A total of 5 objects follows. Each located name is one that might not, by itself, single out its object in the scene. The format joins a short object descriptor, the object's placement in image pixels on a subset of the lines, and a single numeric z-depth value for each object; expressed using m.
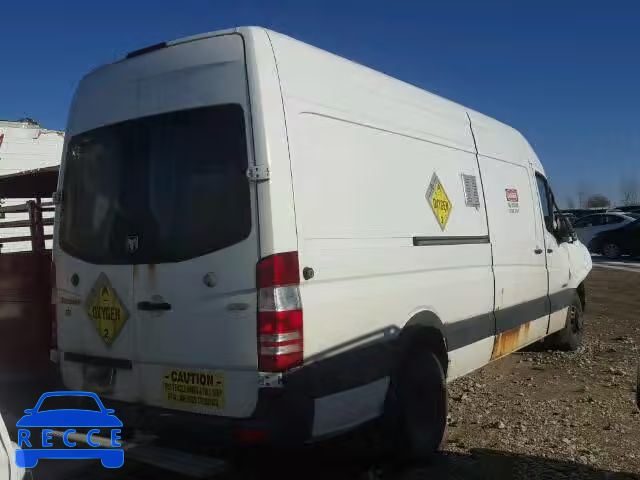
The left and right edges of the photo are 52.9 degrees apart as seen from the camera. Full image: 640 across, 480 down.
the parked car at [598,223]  23.10
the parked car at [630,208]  30.37
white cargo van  3.41
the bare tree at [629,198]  89.69
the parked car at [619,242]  21.69
